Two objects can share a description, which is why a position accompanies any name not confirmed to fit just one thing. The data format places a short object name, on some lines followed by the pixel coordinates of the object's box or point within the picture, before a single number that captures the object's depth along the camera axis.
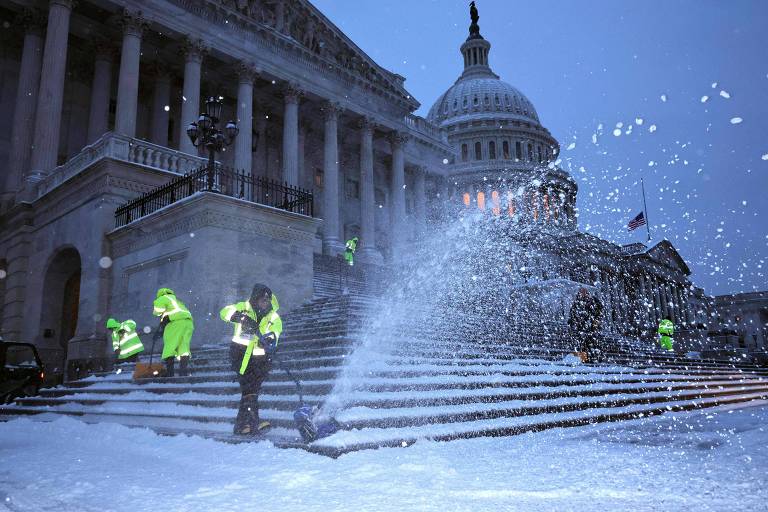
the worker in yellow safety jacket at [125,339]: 11.65
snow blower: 5.31
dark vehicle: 12.34
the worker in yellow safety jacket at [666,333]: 22.09
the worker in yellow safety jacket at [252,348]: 6.01
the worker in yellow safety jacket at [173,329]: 9.59
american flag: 44.38
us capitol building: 14.38
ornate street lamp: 13.94
